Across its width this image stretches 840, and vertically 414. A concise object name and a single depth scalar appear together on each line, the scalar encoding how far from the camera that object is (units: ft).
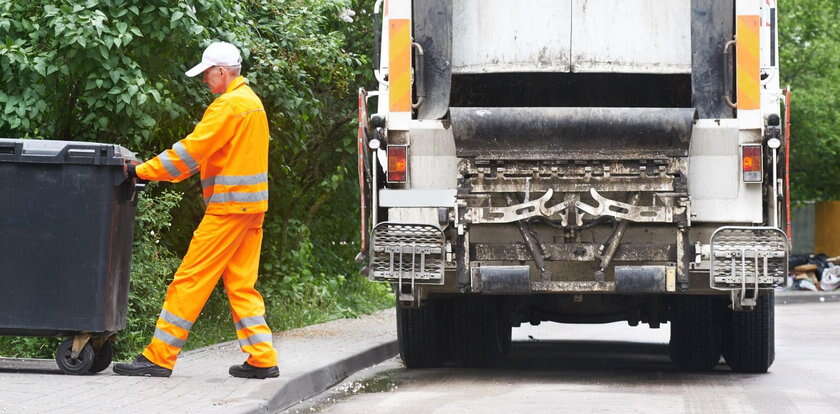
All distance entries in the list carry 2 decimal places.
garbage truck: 41.94
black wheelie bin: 38.50
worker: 38.54
